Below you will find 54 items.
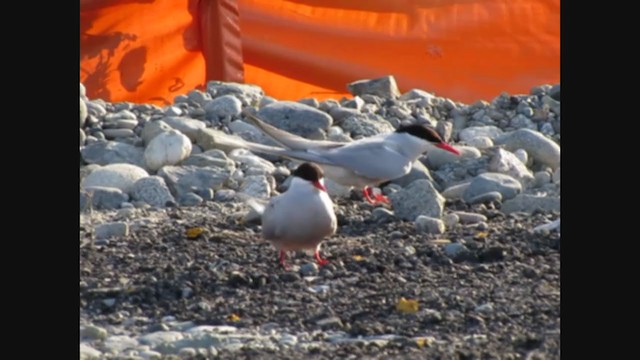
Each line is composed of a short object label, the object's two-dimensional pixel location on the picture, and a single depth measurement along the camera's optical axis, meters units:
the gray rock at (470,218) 13.47
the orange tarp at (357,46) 18.58
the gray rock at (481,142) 16.55
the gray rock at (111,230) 12.49
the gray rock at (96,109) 16.62
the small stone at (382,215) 13.44
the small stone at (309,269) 11.59
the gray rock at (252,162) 15.12
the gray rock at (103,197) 13.70
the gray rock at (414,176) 15.30
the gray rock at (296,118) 16.19
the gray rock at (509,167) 15.30
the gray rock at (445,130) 16.97
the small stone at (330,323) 9.98
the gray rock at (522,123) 17.62
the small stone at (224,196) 14.24
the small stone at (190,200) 14.02
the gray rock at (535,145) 16.06
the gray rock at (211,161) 15.09
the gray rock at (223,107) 16.70
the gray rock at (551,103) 18.00
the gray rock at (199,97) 17.19
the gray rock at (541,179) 15.32
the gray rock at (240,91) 17.34
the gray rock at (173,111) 16.66
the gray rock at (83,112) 16.01
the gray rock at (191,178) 14.38
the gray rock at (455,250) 11.98
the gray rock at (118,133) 16.17
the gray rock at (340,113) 16.92
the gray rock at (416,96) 18.25
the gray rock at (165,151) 15.09
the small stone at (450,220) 13.23
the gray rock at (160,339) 9.50
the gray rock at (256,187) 14.32
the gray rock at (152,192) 13.99
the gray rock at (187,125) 15.90
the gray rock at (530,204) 13.86
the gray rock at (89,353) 9.12
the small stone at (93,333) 9.61
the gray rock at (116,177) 14.30
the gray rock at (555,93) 18.30
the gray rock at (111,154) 15.31
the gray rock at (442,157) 15.91
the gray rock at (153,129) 15.72
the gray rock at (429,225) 12.87
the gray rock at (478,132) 16.97
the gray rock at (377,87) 18.28
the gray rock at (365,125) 16.69
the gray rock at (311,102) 17.44
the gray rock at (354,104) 17.41
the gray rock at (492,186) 14.43
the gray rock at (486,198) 14.26
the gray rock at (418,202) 13.34
